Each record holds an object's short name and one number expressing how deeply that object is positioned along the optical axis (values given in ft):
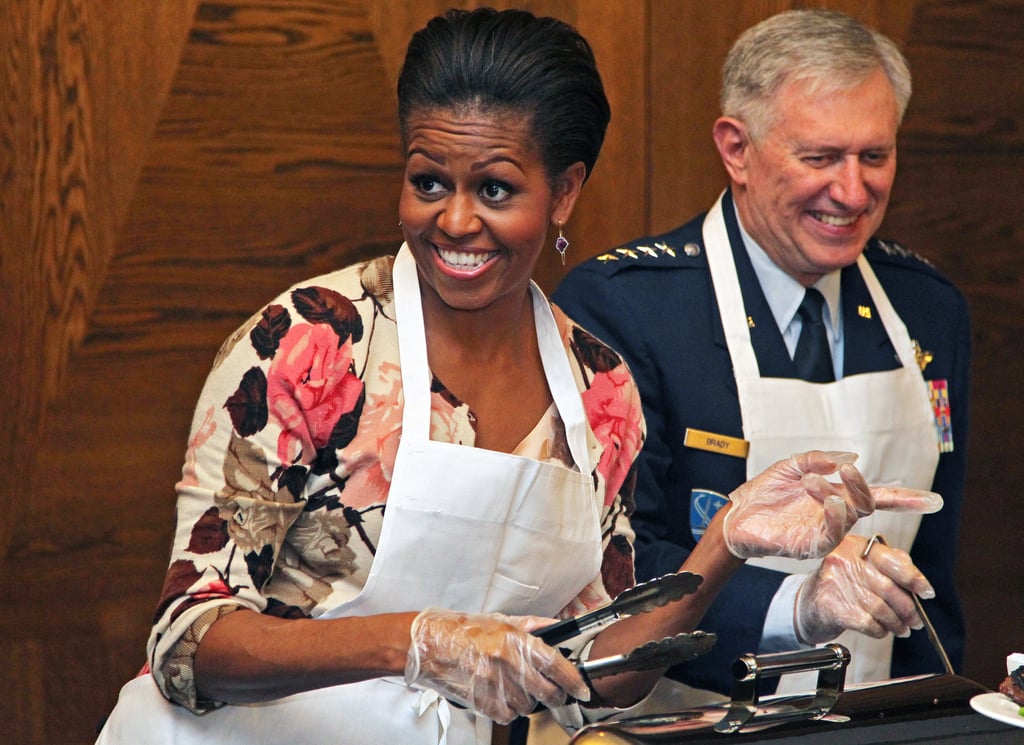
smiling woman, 19.05
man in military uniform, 20.79
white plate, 18.57
